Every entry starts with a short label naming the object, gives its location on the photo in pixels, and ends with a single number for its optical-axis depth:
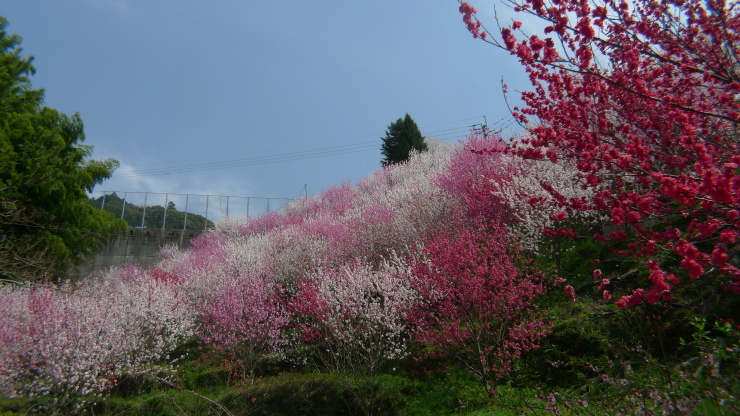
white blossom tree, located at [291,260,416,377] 10.27
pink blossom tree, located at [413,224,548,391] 8.51
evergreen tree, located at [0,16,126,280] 9.77
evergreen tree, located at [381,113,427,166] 30.05
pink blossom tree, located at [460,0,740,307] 2.76
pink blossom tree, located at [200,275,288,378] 12.28
